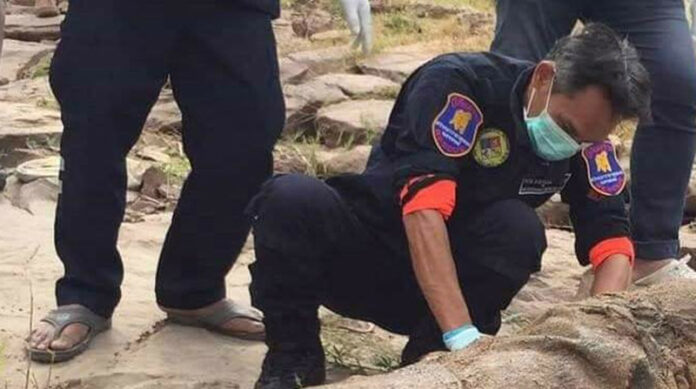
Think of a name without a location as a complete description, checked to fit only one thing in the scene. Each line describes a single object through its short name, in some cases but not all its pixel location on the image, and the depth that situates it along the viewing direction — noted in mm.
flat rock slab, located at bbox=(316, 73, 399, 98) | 8148
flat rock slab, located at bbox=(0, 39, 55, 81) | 8861
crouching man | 3148
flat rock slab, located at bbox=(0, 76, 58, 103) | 7695
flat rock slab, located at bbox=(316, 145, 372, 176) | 6227
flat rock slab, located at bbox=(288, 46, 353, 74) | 8945
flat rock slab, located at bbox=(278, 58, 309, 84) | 8461
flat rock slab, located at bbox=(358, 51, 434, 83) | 8699
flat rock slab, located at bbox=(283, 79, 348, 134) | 7461
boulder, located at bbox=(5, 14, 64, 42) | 10234
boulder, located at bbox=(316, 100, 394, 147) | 7082
